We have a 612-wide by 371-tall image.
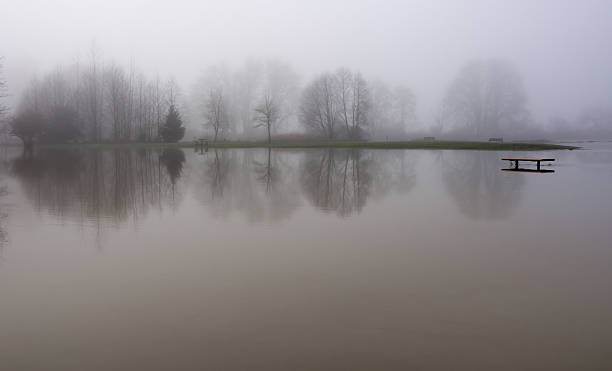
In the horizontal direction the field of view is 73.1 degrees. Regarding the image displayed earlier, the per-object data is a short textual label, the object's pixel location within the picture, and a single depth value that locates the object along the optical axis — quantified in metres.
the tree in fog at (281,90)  68.94
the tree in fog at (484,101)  64.75
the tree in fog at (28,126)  50.72
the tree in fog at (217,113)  56.66
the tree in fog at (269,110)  53.33
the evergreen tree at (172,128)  54.81
